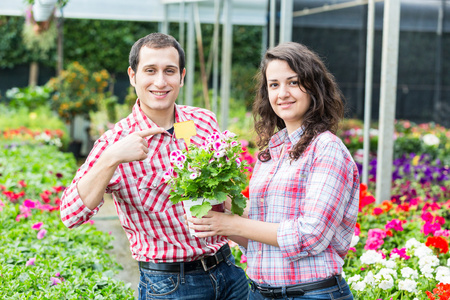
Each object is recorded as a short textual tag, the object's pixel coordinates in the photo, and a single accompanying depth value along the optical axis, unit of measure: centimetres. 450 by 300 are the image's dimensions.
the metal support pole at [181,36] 857
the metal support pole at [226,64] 618
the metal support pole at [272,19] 526
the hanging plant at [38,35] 747
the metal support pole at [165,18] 899
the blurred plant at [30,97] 1019
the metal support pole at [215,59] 696
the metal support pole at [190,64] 784
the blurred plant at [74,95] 1025
